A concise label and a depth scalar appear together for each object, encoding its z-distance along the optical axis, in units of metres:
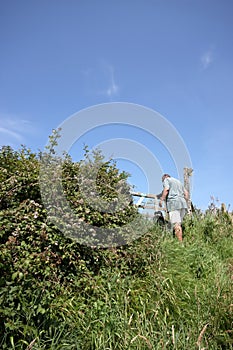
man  7.04
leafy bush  2.74
